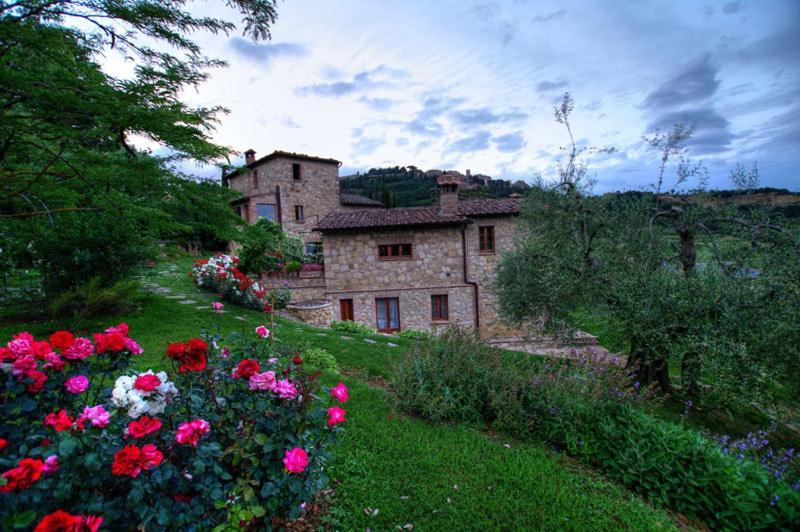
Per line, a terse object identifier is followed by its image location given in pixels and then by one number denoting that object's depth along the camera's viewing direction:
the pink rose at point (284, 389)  1.98
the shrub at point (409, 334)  11.34
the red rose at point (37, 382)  1.70
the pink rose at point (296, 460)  1.72
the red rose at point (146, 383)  1.69
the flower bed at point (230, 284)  10.05
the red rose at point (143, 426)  1.57
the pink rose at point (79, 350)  1.82
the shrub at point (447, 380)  4.31
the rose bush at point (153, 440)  1.50
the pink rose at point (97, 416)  1.58
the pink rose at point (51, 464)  1.44
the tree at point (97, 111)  3.63
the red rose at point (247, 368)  1.97
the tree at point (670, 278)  5.09
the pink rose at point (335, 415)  1.99
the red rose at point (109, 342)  1.86
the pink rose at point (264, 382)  1.98
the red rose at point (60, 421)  1.51
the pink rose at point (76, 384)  1.78
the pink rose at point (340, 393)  2.15
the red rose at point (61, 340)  1.78
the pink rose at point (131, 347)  2.00
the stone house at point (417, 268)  14.13
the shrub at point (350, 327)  10.88
